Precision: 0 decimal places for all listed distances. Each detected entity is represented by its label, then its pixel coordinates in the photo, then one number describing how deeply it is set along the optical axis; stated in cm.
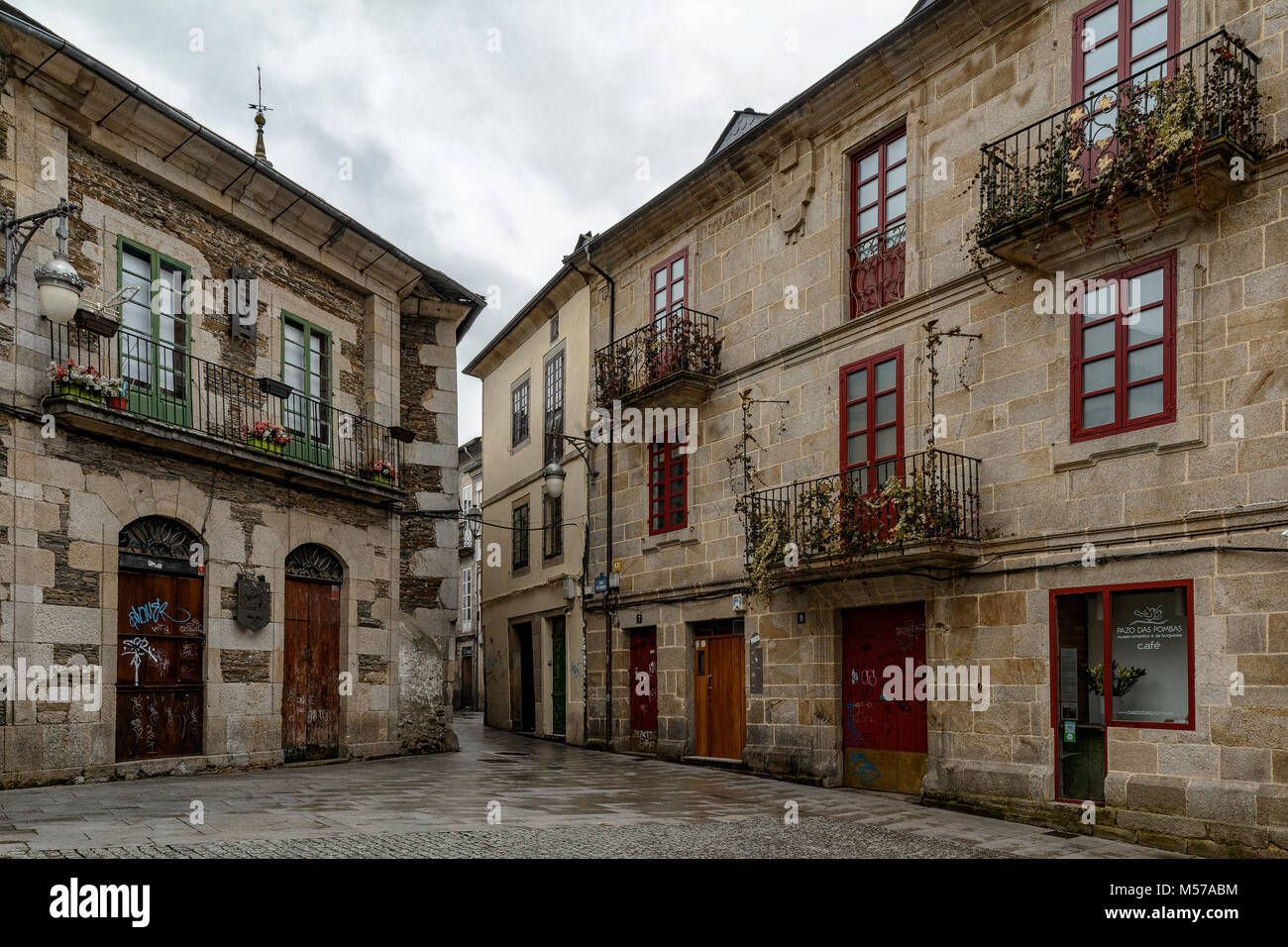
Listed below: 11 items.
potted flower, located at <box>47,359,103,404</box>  1174
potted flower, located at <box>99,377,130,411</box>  1219
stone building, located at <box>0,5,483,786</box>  1175
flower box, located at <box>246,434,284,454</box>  1441
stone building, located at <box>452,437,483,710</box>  3706
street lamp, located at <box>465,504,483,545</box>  2219
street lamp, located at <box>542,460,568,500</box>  1808
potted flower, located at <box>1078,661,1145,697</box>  1038
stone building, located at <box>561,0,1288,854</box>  973
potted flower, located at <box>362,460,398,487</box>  1677
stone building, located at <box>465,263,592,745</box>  2066
